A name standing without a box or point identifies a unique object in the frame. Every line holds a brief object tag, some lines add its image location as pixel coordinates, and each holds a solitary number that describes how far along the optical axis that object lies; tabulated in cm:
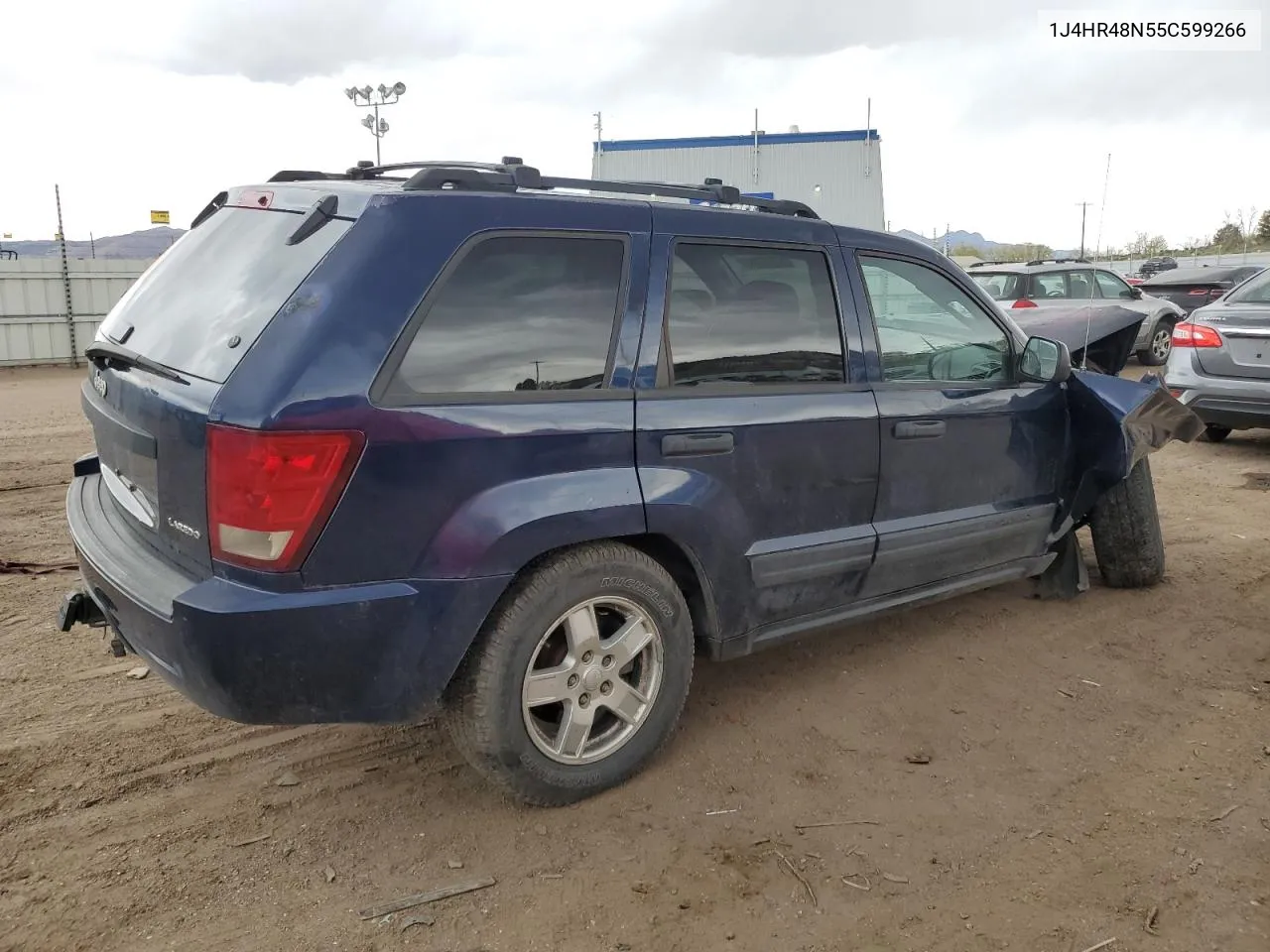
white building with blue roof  2334
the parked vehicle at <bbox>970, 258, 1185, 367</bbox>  1240
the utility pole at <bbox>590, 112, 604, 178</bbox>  2403
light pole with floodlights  2780
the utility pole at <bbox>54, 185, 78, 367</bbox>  1722
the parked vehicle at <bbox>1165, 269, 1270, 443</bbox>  788
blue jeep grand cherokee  255
